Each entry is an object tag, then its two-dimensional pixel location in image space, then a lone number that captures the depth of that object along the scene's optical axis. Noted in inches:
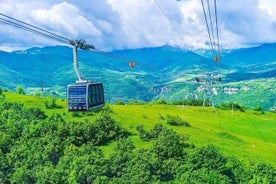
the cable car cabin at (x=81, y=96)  1625.6
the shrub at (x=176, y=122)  3993.4
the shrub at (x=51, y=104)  4338.9
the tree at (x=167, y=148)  2829.9
